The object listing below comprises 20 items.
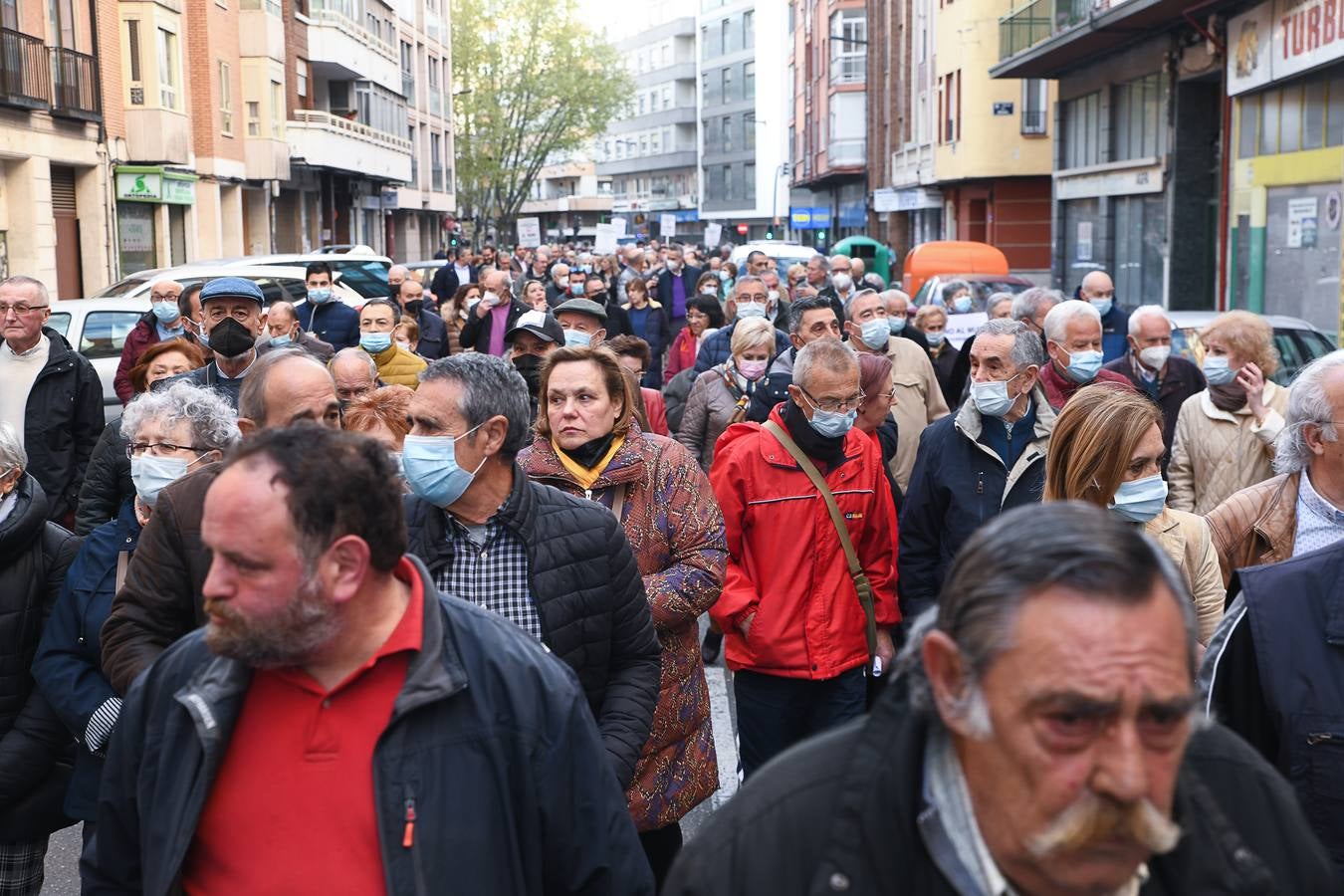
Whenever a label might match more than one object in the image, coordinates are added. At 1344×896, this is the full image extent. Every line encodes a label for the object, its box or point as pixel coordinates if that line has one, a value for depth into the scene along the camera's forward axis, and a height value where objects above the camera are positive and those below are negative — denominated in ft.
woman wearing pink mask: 29.91 -2.51
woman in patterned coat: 16.52 -2.73
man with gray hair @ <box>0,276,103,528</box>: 30.12 -2.45
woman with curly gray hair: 14.55 -2.78
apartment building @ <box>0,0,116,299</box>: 87.81 +6.44
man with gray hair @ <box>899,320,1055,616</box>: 19.66 -2.66
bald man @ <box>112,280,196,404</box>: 39.06 -1.54
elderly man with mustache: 6.53 -2.10
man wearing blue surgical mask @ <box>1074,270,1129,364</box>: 39.86 -1.39
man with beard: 9.43 -2.65
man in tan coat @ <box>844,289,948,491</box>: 31.27 -2.49
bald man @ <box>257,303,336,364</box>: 35.14 -1.52
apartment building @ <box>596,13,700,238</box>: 409.69 +30.82
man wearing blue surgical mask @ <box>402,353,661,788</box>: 13.85 -2.45
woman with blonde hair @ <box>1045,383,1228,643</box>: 15.62 -2.08
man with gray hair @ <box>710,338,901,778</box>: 19.54 -3.75
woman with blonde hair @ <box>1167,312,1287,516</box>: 24.63 -2.61
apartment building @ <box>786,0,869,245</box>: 233.35 +19.20
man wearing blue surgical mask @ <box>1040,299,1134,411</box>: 26.13 -1.49
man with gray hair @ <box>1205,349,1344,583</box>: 14.44 -2.10
